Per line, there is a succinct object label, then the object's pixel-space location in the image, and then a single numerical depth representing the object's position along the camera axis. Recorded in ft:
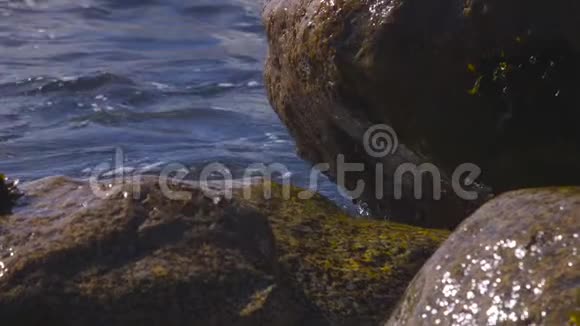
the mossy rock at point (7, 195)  27.91
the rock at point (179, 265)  24.77
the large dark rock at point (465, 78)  28.35
